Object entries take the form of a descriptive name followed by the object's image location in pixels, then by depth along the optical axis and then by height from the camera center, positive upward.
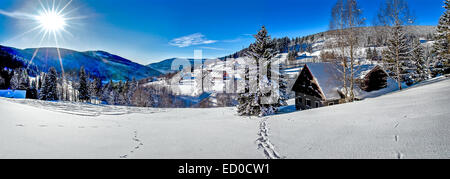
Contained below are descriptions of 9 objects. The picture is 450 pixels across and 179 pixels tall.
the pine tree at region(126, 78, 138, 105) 59.46 +1.52
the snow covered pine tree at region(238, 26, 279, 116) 16.43 +1.31
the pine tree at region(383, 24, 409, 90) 17.61 +5.57
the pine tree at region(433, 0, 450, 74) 20.77 +6.89
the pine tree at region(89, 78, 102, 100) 65.16 +1.31
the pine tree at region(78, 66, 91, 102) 48.14 +1.76
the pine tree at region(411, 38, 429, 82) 29.20 +5.28
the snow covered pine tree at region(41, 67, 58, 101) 38.91 +1.67
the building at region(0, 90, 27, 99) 47.43 +0.41
